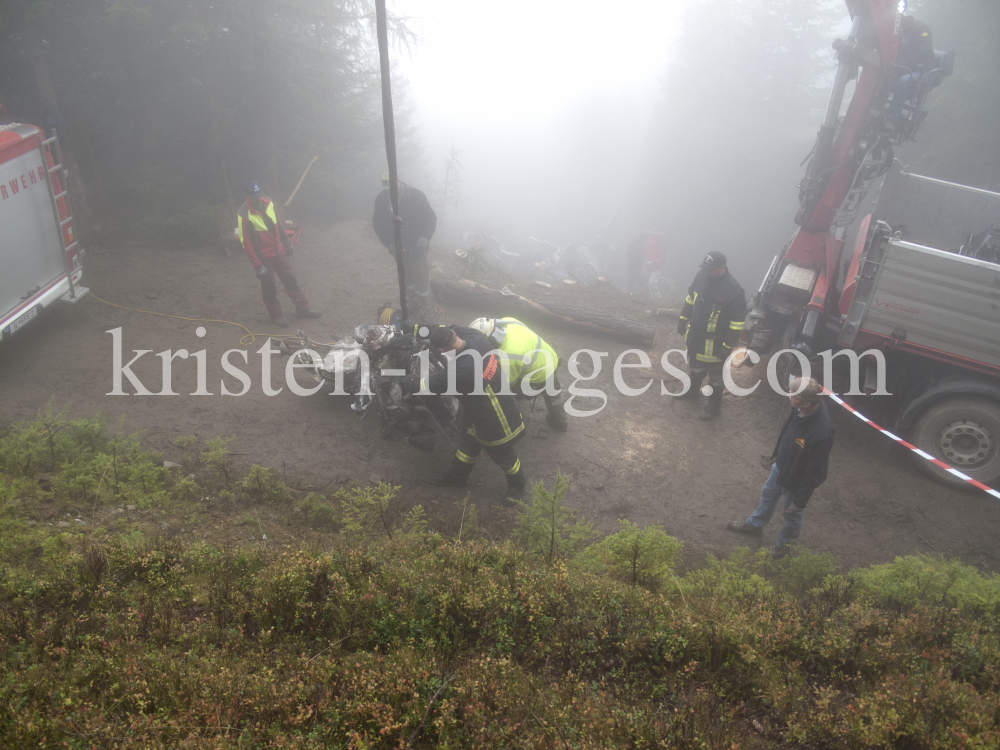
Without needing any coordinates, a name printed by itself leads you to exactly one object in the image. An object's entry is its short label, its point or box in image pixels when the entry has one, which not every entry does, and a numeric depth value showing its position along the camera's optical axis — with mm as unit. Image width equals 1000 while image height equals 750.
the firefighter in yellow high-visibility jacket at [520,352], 5020
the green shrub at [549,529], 3854
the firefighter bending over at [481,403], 4496
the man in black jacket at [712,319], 5754
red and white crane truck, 5172
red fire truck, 6020
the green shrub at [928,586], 3318
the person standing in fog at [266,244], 7051
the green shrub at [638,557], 3377
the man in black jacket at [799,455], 4039
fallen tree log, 8117
